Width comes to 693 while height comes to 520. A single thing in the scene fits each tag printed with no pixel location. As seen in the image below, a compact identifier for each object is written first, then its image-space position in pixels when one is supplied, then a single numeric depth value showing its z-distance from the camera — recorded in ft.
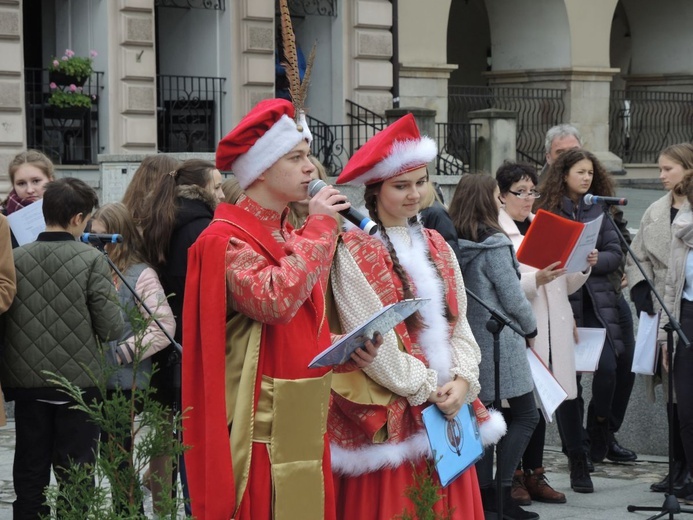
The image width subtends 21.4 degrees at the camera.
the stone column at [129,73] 81.86
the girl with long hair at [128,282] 28.28
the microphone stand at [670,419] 30.89
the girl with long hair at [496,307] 29.81
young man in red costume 17.76
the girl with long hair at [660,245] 34.74
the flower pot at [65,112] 78.91
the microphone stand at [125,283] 26.62
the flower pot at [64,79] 78.36
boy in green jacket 26.00
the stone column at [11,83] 76.72
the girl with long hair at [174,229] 28.83
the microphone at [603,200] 31.28
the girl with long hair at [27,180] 32.94
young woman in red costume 21.08
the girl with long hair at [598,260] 35.72
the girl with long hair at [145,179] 29.93
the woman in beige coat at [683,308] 32.38
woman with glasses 33.34
